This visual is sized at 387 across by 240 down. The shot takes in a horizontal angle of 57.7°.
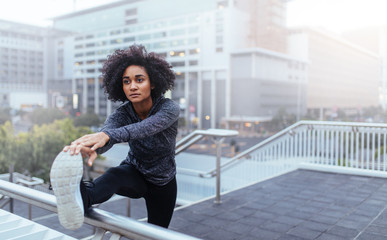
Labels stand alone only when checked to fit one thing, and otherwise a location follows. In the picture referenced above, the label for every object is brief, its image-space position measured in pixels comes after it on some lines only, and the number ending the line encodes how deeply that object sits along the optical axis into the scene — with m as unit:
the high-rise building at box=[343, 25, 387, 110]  78.69
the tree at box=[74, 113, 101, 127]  47.08
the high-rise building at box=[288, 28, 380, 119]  68.00
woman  1.31
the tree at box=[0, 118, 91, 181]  18.84
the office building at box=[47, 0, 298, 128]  54.00
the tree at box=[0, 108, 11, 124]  45.16
